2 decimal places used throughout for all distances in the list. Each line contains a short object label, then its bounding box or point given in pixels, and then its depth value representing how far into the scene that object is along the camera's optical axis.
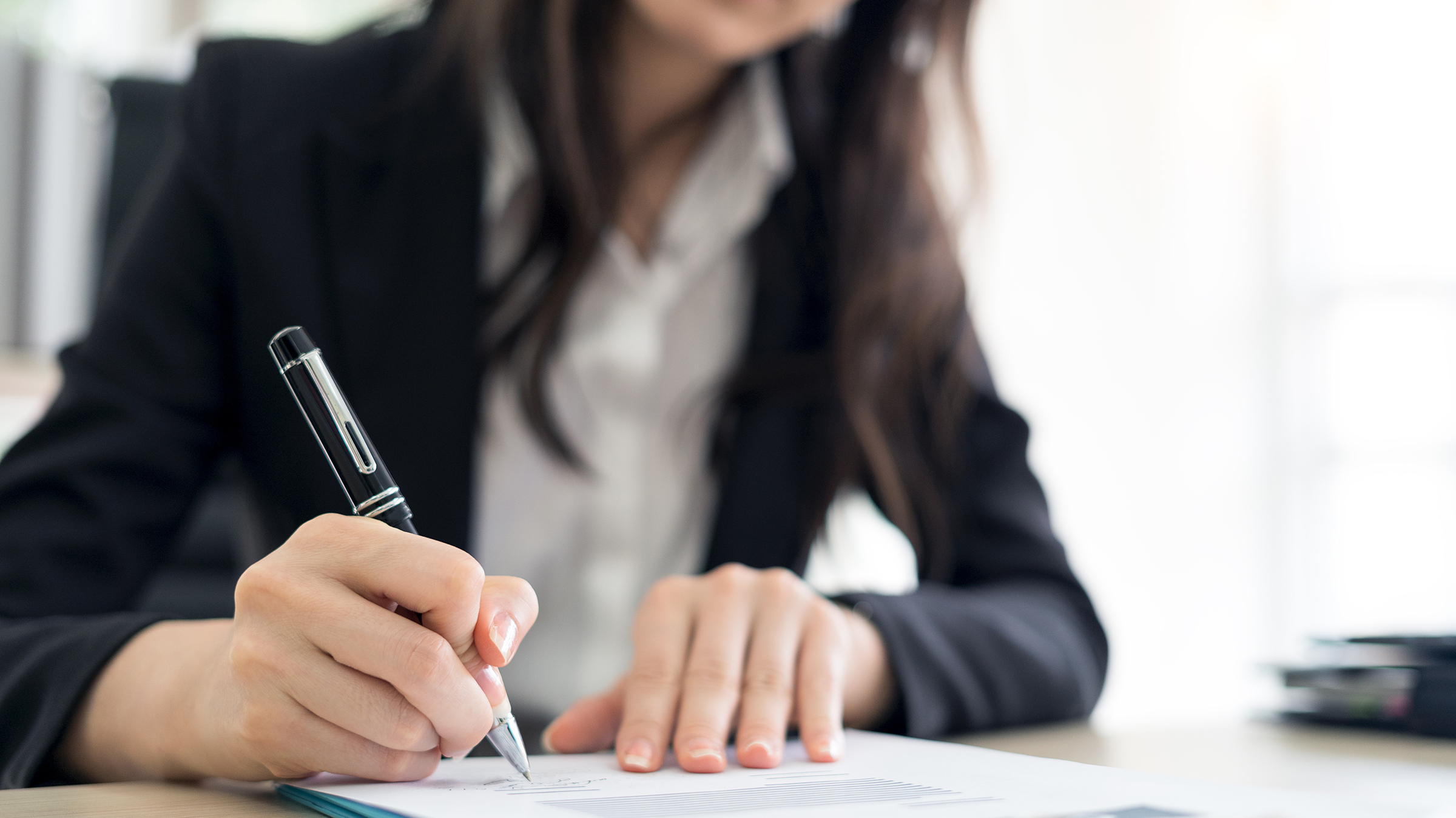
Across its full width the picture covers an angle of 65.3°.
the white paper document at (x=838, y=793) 0.34
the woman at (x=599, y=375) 0.51
